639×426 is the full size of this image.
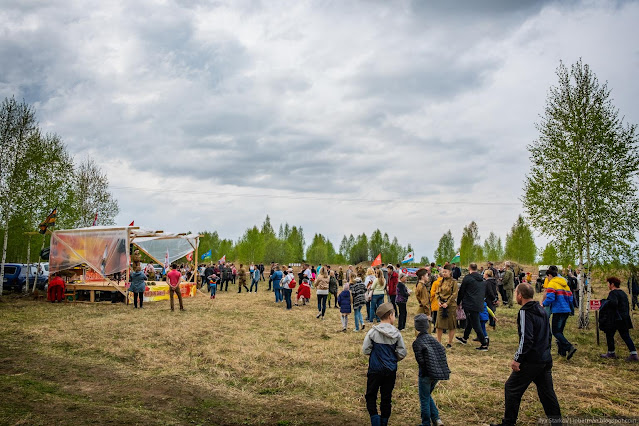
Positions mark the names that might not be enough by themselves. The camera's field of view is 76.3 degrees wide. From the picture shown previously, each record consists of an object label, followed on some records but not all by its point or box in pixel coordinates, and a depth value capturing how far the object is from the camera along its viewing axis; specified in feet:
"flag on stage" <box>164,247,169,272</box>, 82.43
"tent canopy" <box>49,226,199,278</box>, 64.34
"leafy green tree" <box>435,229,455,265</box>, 247.09
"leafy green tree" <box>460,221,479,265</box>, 218.79
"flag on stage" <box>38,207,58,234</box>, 63.36
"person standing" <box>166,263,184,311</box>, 55.42
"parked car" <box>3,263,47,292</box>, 78.33
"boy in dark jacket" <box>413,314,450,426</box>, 17.47
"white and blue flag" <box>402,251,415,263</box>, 108.31
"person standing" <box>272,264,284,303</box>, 71.56
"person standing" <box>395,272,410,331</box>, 42.47
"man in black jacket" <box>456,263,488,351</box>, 34.58
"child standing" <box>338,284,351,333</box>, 43.39
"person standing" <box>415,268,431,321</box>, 36.04
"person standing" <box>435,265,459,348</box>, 33.09
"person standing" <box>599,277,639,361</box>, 30.66
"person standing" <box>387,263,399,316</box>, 49.05
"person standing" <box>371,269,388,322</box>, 44.75
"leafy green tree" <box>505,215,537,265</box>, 198.18
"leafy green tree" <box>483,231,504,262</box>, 255.84
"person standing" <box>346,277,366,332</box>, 43.04
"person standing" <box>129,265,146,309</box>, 56.44
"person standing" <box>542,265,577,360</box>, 31.65
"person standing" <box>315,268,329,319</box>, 53.31
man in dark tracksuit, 17.10
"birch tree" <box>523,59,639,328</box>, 47.24
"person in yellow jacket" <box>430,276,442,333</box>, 37.33
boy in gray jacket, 17.34
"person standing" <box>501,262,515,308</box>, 62.62
